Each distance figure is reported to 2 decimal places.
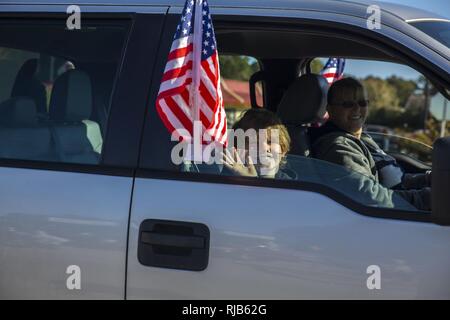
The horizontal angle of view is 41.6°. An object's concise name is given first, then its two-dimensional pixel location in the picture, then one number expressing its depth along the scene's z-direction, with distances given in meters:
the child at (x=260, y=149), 2.36
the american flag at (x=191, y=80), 2.18
